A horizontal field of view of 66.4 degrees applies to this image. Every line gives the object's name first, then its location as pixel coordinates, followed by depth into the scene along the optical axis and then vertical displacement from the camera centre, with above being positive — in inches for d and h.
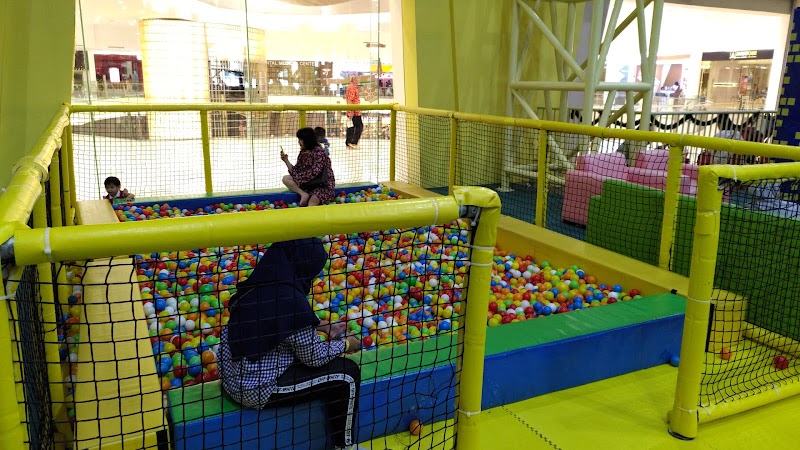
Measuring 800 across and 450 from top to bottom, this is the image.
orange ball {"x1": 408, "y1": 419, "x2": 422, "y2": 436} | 101.1 -53.1
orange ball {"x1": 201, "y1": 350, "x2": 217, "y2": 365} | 119.5 -49.5
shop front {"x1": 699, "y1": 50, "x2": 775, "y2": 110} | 579.2 +23.5
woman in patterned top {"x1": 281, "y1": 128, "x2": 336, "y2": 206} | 231.0 -28.8
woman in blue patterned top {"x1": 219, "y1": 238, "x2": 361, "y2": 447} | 81.6 -33.4
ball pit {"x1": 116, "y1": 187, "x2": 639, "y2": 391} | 131.8 -50.2
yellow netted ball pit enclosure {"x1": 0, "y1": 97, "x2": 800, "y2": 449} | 67.8 -43.6
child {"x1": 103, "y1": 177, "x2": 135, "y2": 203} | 241.3 -35.5
